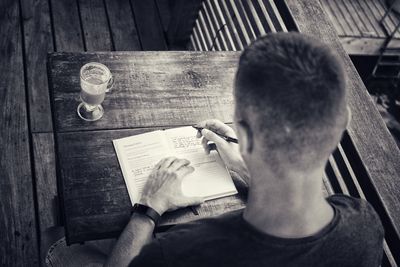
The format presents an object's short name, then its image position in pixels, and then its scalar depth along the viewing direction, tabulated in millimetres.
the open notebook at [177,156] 1510
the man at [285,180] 989
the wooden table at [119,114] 1407
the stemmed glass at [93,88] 1533
